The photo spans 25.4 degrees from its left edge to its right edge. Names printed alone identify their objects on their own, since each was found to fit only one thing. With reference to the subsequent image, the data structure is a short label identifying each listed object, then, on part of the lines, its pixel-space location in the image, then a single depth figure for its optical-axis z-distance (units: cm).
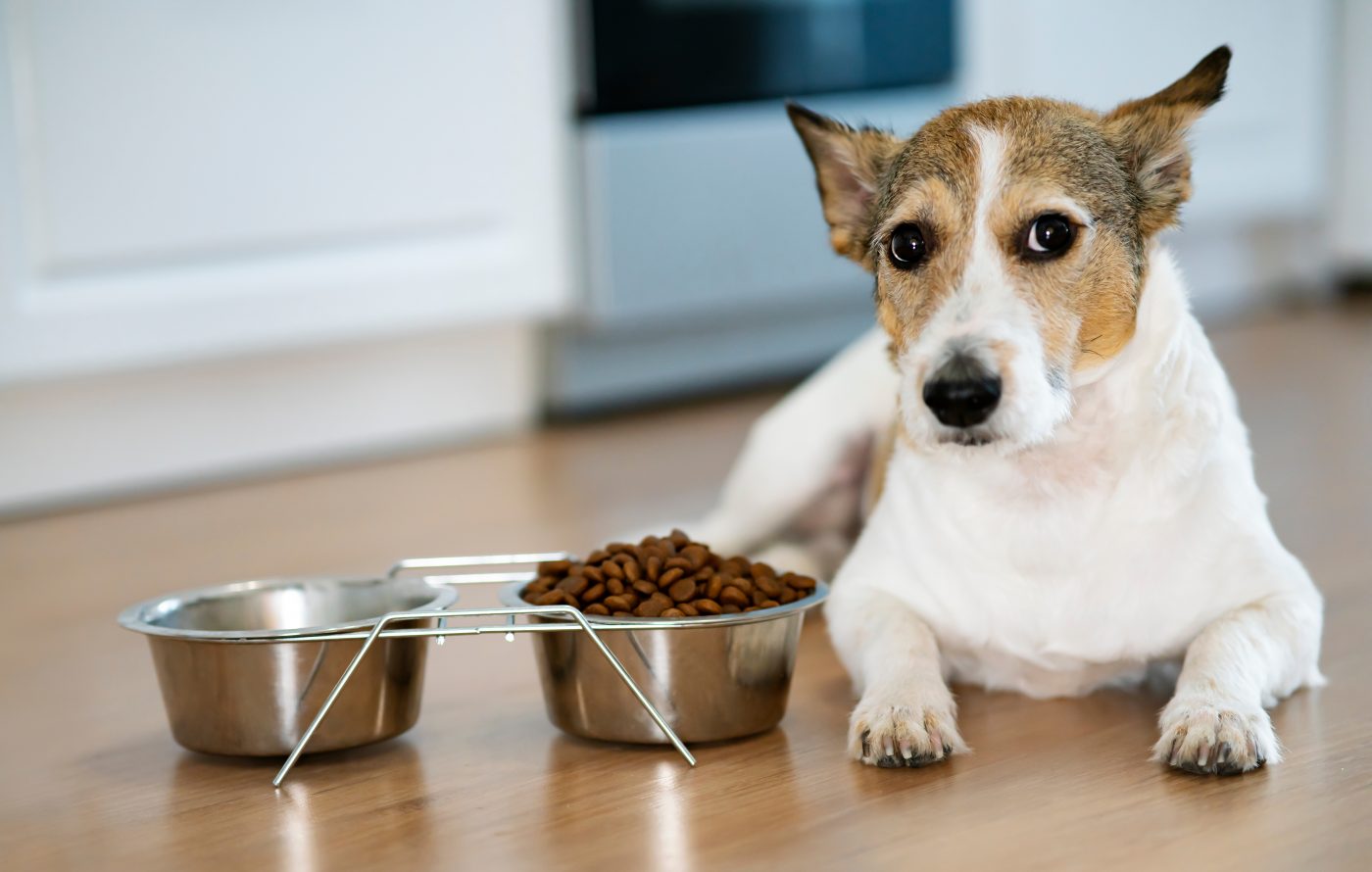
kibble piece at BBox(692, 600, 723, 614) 126
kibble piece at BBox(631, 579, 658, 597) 127
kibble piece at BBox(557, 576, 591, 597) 127
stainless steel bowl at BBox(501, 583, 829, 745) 125
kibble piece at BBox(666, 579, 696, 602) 127
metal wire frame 122
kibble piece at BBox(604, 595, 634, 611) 126
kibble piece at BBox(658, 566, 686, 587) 128
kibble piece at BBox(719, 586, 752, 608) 127
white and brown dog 123
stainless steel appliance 209
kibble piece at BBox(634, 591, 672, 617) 126
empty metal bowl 124
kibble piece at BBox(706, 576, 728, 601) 127
